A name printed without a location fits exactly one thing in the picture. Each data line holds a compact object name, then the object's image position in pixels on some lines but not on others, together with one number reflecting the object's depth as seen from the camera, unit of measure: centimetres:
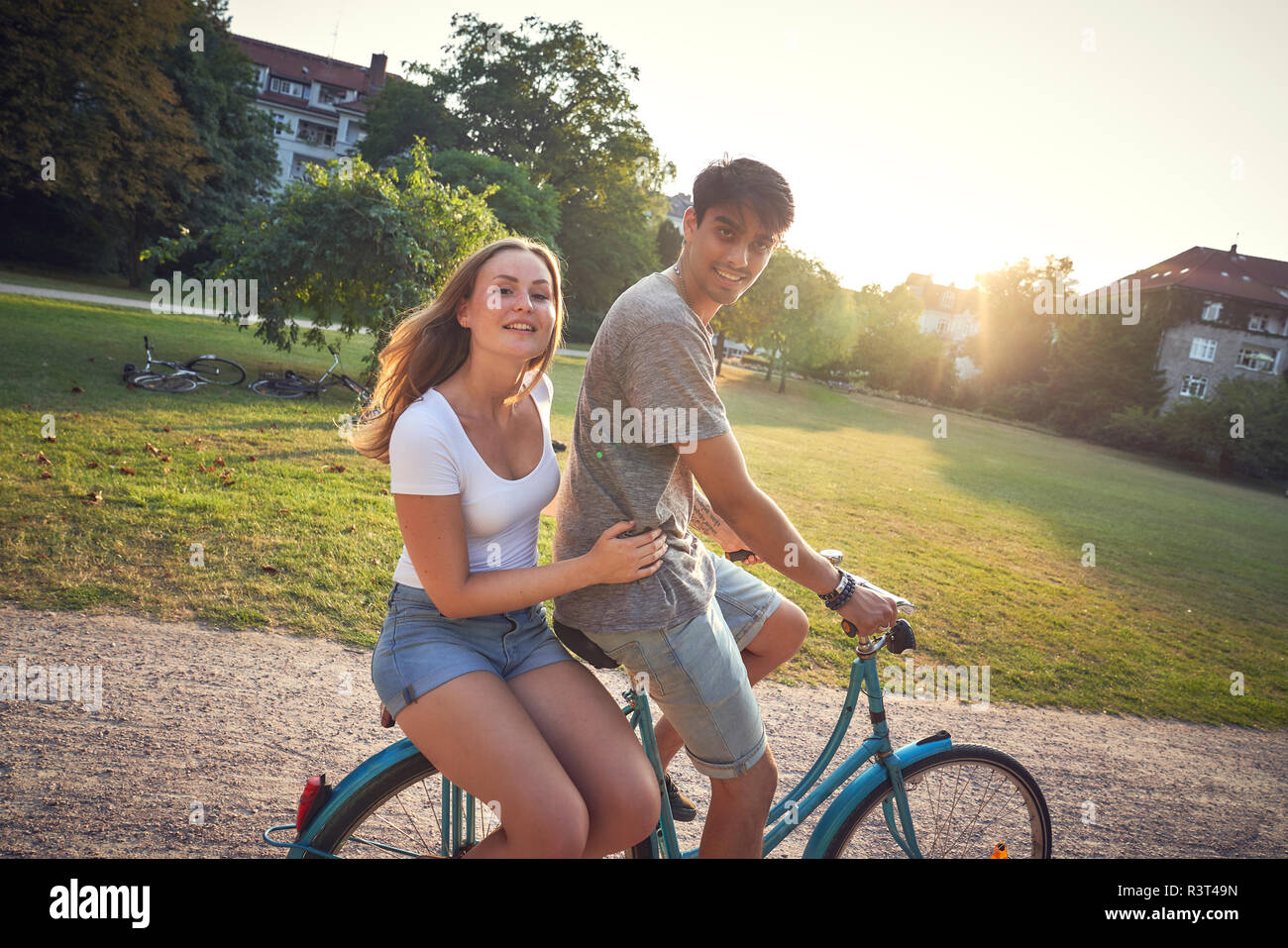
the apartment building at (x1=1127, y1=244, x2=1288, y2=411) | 5012
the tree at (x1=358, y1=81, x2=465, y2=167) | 4166
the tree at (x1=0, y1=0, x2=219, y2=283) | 2755
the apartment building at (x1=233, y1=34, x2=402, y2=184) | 6506
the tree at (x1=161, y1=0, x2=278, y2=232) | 3425
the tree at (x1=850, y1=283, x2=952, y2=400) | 5569
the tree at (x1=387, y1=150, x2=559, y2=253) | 3219
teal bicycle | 236
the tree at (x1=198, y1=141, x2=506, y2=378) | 1342
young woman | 196
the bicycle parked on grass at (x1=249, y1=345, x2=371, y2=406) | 1456
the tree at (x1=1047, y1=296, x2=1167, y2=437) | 4725
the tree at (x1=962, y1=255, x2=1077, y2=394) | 5591
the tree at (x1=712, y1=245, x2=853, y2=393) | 3834
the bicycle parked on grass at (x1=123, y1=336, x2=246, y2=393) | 1278
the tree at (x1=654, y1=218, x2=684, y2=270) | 5359
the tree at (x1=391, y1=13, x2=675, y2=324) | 4197
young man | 206
